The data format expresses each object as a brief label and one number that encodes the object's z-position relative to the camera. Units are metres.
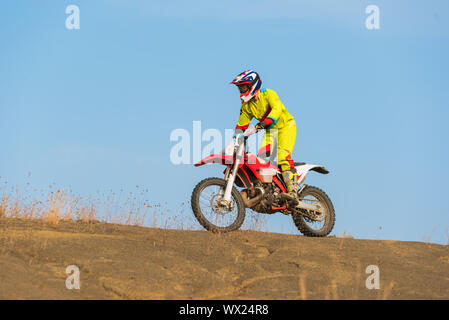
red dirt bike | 17.62
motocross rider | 19.41
